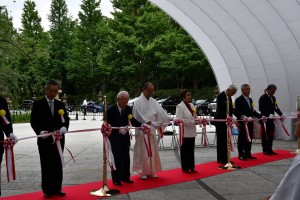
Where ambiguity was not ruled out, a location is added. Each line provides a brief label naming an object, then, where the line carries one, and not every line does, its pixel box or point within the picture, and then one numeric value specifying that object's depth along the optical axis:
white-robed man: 7.10
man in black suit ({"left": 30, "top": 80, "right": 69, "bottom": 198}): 5.64
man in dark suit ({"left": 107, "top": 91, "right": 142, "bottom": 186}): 6.64
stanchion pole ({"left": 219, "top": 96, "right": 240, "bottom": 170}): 8.27
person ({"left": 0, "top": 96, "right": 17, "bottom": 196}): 5.19
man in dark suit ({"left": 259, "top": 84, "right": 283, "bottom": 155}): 10.22
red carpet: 5.92
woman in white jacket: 7.78
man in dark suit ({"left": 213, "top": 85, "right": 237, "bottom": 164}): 8.79
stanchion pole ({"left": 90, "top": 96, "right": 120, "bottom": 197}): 5.98
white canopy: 12.65
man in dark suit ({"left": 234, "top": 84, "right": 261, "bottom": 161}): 9.38
